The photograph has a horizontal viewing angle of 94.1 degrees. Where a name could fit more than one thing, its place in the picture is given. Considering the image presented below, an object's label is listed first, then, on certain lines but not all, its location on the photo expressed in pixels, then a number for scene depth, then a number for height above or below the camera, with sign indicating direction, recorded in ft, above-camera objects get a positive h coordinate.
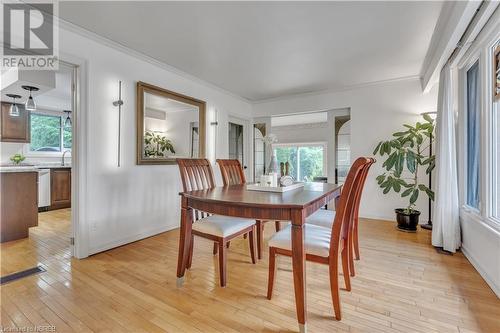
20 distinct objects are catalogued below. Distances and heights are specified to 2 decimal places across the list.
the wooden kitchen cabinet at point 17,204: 9.52 -1.64
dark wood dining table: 4.42 -0.90
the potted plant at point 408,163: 10.83 +0.17
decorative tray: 6.49 -0.64
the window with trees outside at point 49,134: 15.66 +2.27
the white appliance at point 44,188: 14.49 -1.42
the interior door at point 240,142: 16.14 +1.77
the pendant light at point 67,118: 16.90 +3.46
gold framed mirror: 10.05 +1.99
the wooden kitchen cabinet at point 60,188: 15.06 -1.46
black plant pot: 10.95 -2.57
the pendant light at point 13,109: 13.34 +3.32
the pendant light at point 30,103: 11.99 +3.23
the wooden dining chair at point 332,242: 4.75 -1.65
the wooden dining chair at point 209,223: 6.10 -1.60
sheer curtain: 8.46 -0.55
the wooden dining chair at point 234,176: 7.94 -0.38
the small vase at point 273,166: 7.26 +0.00
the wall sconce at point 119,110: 9.19 +2.19
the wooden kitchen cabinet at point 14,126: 13.70 +2.43
